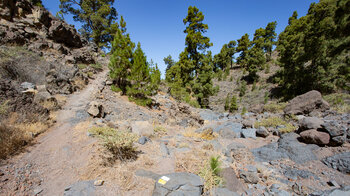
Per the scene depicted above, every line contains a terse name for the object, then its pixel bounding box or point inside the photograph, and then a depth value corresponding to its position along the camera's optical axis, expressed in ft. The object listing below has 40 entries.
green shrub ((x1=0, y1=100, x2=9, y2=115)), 13.06
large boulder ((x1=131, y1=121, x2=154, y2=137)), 17.69
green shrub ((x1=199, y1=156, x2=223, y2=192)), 9.52
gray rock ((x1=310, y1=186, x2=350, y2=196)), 8.00
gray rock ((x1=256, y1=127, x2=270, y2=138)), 22.41
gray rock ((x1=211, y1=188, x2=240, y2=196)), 8.79
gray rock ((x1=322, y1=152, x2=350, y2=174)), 12.05
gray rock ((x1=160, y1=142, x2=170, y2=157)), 13.83
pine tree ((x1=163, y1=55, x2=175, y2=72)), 132.85
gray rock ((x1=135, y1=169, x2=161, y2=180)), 9.84
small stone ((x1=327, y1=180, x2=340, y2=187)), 10.82
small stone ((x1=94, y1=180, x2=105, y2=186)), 8.68
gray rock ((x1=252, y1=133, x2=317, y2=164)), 14.96
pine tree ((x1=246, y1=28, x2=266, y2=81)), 90.96
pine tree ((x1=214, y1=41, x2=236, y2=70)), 133.93
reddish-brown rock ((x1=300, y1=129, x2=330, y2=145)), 15.69
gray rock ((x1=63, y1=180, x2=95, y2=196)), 8.05
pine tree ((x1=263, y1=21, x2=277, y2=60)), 114.93
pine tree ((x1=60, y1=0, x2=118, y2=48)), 72.23
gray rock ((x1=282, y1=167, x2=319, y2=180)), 12.19
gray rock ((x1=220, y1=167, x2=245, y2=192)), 10.25
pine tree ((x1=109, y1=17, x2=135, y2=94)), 30.68
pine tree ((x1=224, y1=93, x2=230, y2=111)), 64.14
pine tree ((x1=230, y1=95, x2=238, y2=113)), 59.52
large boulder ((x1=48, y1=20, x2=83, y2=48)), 52.45
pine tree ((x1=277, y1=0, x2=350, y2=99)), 45.06
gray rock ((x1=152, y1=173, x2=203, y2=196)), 7.86
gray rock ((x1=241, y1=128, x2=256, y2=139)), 23.25
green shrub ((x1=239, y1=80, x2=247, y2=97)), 79.54
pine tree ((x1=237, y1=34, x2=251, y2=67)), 120.41
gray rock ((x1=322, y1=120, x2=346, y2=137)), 15.41
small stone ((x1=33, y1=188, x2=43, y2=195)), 8.04
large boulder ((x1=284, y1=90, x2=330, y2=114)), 28.99
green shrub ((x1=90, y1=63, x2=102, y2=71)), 54.79
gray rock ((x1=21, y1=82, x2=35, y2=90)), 20.51
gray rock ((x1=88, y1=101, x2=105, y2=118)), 20.09
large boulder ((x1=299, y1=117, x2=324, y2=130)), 18.21
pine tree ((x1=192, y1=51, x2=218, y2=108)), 57.21
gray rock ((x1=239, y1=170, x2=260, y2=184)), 11.43
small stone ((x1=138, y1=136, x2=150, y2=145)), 15.20
